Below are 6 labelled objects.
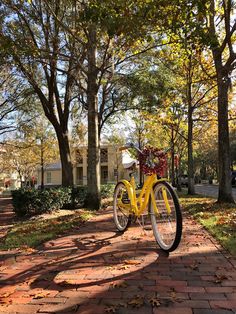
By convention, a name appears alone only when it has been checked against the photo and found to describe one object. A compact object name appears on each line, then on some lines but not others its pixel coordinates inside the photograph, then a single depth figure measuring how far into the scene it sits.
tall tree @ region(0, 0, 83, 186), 7.07
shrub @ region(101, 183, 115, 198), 12.88
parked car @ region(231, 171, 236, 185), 22.50
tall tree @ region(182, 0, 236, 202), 7.51
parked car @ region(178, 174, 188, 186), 32.81
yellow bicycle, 3.16
